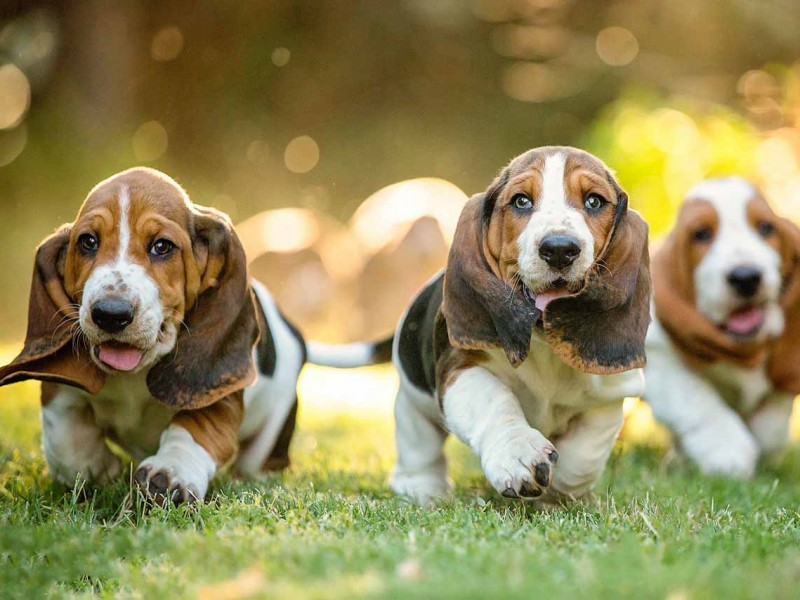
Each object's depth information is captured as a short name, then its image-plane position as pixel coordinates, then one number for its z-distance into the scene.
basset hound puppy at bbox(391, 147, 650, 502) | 4.42
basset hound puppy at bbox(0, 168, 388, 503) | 4.70
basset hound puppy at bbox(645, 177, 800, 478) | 6.55
